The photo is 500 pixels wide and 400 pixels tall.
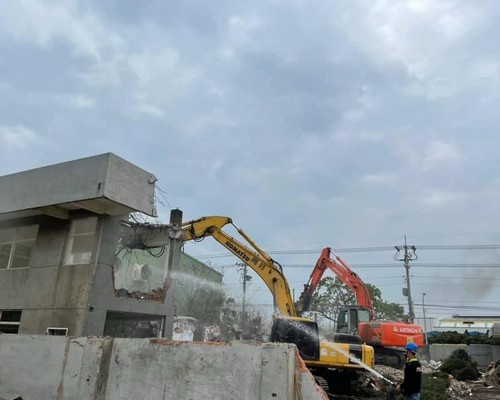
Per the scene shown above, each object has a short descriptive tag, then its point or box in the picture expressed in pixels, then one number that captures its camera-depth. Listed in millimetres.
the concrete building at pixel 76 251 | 11992
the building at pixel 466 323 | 61094
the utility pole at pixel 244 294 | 31447
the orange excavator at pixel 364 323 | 20516
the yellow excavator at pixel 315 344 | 13492
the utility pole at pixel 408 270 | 43844
